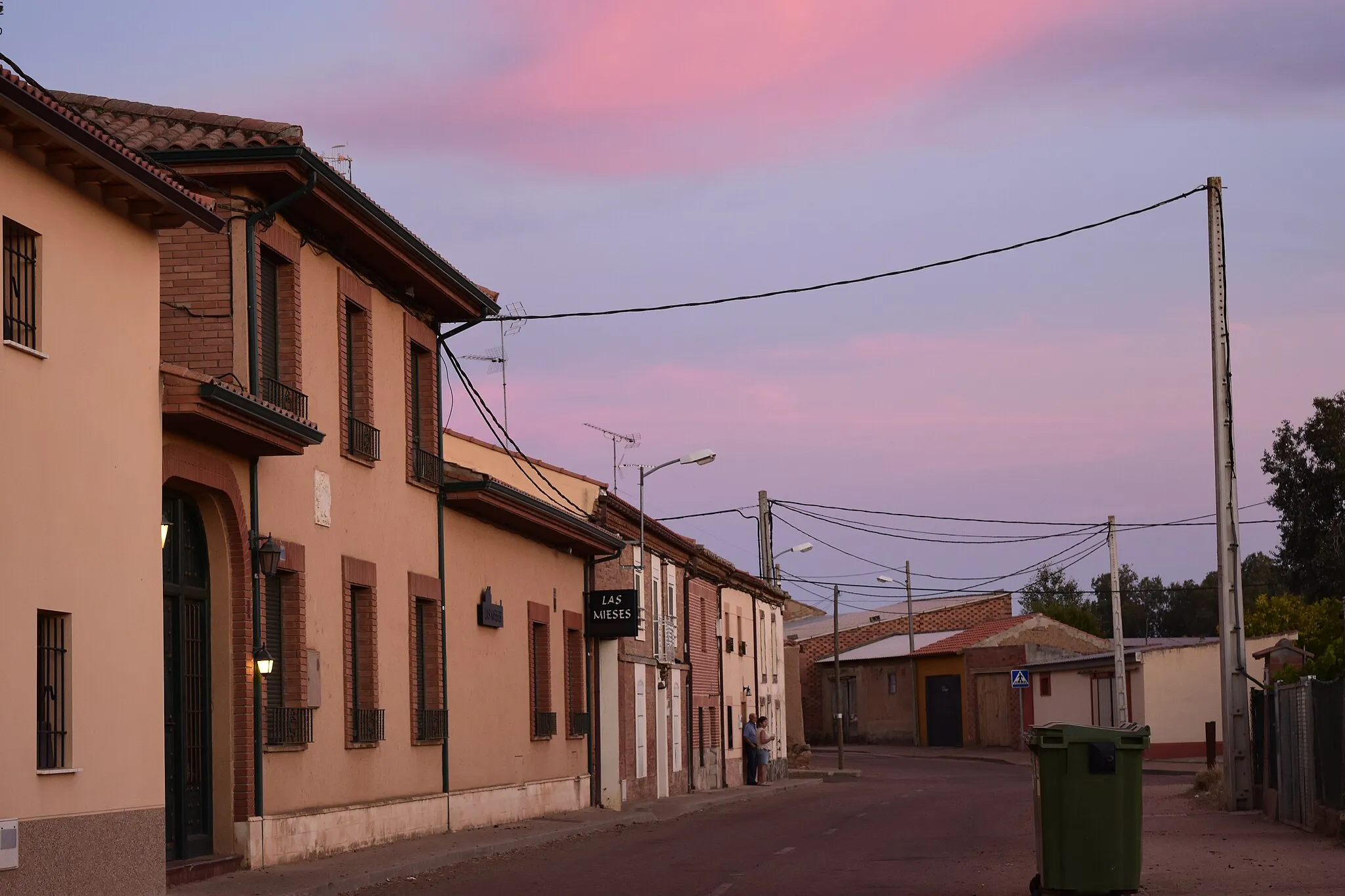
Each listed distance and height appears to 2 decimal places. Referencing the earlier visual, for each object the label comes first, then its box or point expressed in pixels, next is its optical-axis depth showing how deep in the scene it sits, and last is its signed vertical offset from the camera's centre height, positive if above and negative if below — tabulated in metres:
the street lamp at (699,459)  36.94 +2.93
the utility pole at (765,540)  56.19 +1.80
